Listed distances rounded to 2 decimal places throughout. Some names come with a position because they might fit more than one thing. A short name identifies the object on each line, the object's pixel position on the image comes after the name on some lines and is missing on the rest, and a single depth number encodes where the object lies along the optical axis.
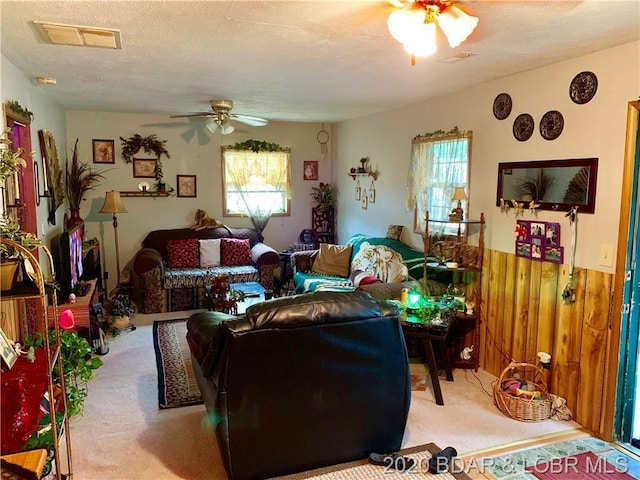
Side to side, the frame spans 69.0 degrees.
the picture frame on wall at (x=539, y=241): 3.26
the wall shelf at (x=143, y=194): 6.20
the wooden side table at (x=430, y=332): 3.38
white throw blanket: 4.57
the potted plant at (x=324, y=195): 7.04
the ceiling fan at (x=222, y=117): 4.60
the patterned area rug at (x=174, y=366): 3.38
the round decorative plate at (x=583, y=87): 2.98
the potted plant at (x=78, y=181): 5.68
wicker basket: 3.11
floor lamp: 5.62
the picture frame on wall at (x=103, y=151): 6.03
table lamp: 3.96
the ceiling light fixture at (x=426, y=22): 2.00
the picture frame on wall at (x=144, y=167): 6.22
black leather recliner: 2.20
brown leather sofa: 5.46
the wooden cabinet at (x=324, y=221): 7.11
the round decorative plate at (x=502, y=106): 3.67
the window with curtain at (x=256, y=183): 6.68
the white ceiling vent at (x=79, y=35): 2.51
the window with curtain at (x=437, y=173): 4.26
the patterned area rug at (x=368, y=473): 2.47
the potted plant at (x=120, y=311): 4.78
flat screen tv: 3.76
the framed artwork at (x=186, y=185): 6.44
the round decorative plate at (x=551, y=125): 3.23
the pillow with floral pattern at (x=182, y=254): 6.08
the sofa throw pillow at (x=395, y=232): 5.24
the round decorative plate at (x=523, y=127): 3.48
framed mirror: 3.04
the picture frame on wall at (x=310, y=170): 7.09
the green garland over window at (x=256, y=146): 6.64
